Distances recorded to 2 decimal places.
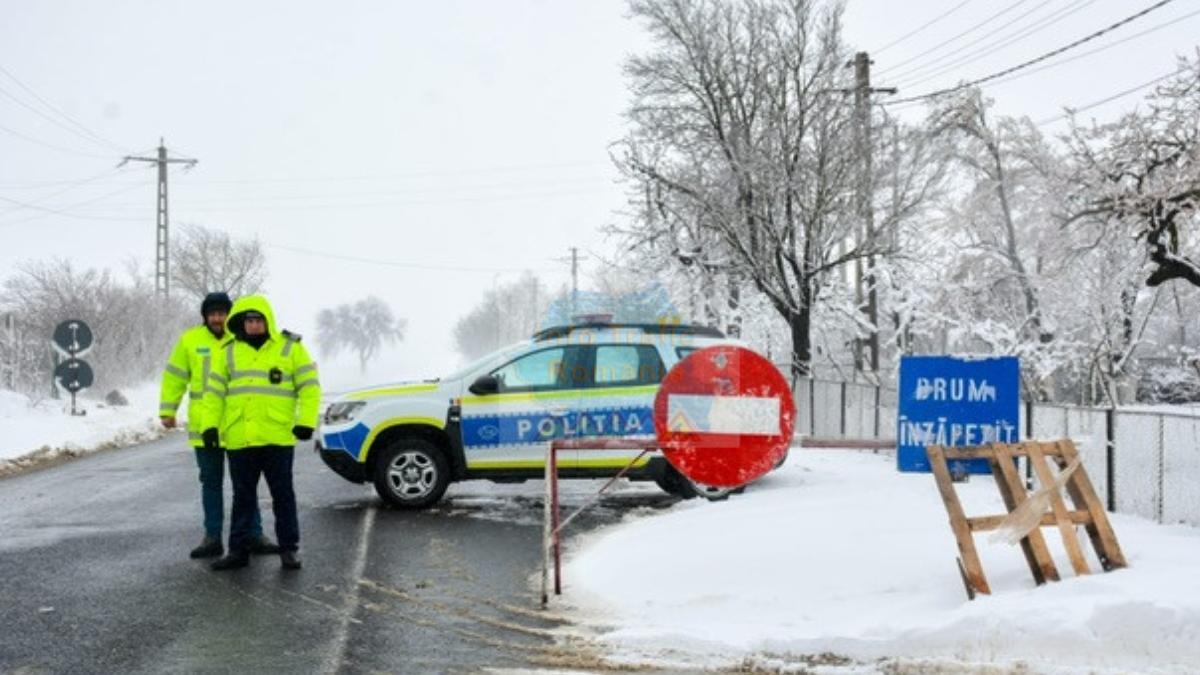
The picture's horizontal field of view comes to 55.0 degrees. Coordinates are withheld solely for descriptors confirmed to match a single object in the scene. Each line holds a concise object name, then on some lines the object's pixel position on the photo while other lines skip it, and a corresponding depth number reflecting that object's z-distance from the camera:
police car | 11.41
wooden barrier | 6.20
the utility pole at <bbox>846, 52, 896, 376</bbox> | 21.14
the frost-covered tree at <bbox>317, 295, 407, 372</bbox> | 172.75
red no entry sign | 6.98
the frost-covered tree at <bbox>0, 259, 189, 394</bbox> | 38.91
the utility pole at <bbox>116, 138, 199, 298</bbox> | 44.74
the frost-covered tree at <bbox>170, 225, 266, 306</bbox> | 70.50
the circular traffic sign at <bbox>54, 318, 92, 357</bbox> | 23.11
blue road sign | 6.82
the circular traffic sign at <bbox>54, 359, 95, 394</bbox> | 23.31
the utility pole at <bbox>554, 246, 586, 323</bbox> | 63.72
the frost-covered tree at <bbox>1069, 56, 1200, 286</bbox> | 17.81
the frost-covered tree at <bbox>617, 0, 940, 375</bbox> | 21.02
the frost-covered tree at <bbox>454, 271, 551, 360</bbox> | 130.25
